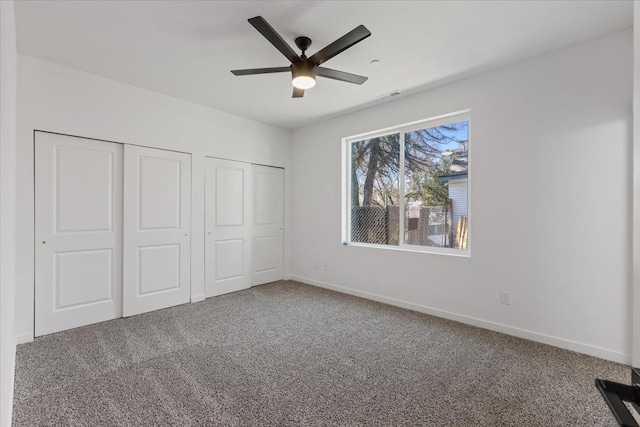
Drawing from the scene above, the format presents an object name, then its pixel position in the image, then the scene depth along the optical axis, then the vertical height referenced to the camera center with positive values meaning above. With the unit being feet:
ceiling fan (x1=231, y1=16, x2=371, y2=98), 6.75 +4.03
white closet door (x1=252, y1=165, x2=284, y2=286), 16.02 -0.69
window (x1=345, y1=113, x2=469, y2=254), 11.42 +1.15
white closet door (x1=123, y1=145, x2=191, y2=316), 11.44 -0.71
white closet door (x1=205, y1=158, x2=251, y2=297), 13.96 -0.70
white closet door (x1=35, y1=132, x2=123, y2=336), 9.60 -0.71
